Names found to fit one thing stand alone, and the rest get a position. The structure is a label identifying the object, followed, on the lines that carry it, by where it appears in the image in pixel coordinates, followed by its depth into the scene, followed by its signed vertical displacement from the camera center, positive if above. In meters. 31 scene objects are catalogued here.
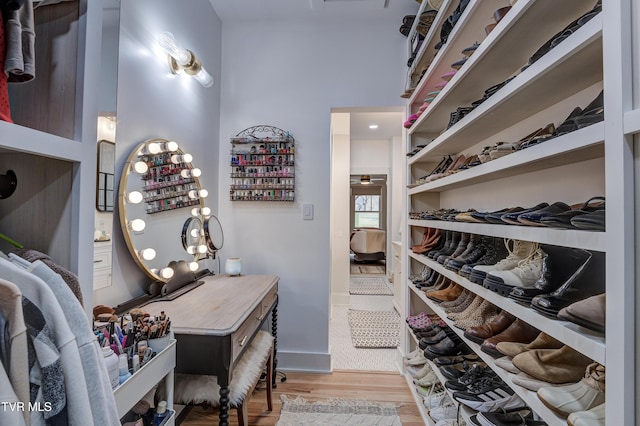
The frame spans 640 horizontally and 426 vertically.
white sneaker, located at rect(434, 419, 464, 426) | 1.36 -0.96
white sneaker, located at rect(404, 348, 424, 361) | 1.96 -0.93
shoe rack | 0.56 +0.23
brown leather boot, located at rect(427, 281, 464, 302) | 1.55 -0.40
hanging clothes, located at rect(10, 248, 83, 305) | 0.62 -0.11
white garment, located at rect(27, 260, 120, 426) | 0.55 -0.24
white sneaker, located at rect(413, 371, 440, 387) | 1.69 -0.94
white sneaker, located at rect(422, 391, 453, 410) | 1.54 -0.96
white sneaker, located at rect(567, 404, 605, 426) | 0.63 -0.43
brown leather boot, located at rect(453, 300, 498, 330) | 1.23 -0.41
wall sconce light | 1.65 +0.95
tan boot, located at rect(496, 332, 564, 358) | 0.88 -0.39
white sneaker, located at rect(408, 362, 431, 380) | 1.78 -0.94
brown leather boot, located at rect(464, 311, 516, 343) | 1.10 -0.41
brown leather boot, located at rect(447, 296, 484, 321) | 1.32 -0.41
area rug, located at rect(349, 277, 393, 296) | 4.73 -1.19
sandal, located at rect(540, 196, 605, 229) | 0.71 +0.01
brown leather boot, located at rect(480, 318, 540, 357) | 1.00 -0.40
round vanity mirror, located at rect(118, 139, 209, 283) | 1.42 +0.05
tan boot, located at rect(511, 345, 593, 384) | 0.77 -0.40
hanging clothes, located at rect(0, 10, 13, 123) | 0.55 +0.25
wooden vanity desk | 1.15 -0.45
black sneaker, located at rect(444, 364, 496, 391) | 1.25 -0.69
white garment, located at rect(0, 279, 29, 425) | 0.44 -0.19
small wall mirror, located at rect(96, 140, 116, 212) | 1.23 +0.17
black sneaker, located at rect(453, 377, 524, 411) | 1.06 -0.68
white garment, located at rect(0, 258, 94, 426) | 0.50 -0.21
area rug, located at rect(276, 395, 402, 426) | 1.72 -1.19
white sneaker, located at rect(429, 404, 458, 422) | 1.45 -0.96
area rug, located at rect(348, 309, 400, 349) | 2.80 -1.18
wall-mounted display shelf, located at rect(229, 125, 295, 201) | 2.36 +0.42
